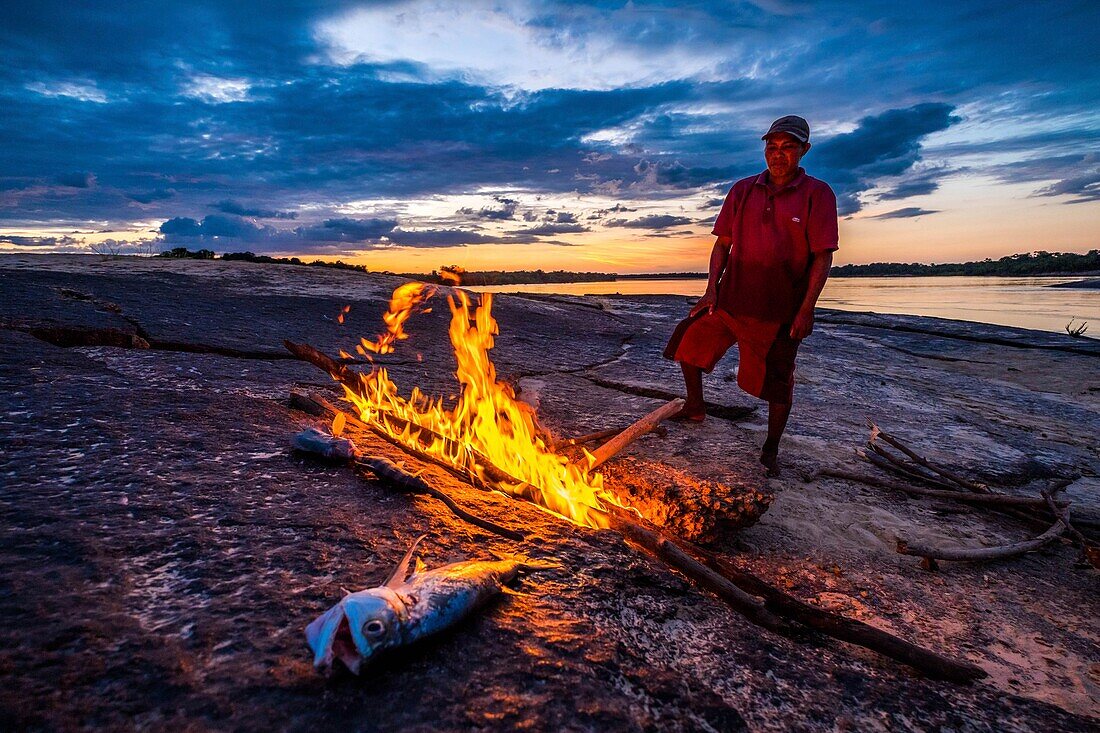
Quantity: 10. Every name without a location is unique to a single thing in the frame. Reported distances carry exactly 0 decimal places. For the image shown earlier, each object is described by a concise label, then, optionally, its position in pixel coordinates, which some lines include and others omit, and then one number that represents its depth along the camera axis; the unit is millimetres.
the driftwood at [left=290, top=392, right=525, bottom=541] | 1994
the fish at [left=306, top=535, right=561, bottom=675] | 1161
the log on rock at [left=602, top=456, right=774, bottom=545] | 2457
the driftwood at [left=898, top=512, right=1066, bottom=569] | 2352
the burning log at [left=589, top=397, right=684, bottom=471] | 2891
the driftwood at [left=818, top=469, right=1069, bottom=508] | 2875
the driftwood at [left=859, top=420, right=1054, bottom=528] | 2892
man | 3113
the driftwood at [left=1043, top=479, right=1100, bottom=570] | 2361
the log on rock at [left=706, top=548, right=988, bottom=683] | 1610
